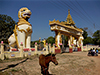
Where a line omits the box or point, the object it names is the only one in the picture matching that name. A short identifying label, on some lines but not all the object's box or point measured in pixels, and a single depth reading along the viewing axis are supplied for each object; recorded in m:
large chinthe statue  11.98
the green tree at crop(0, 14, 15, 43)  27.10
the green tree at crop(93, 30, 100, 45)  35.90
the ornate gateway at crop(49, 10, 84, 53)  15.67
